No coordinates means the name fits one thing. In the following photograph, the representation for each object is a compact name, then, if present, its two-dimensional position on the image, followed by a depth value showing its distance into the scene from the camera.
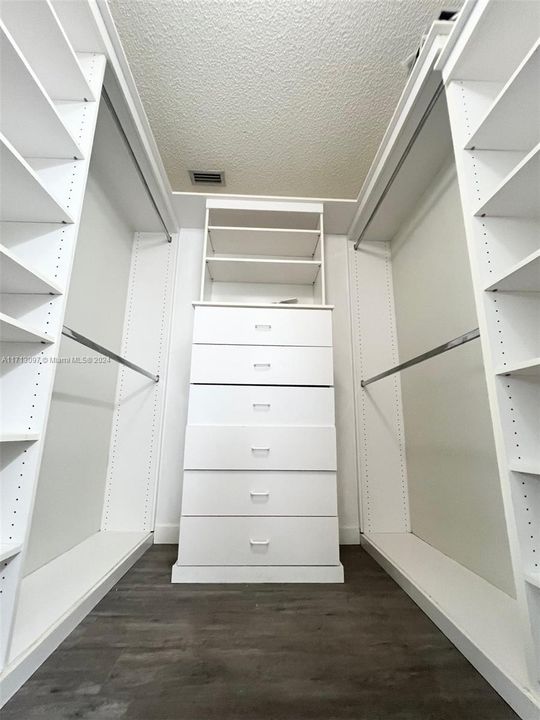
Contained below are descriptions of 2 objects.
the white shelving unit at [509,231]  0.70
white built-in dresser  1.24
